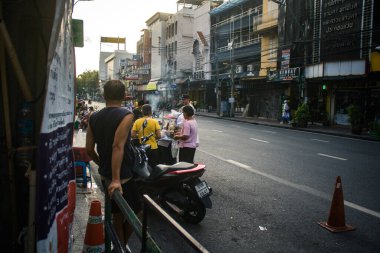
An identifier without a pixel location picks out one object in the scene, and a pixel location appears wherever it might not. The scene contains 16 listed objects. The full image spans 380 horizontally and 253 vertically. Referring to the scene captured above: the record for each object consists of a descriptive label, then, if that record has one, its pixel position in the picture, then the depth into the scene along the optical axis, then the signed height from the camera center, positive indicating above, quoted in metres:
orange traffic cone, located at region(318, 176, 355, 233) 5.13 -1.56
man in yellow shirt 6.72 -0.58
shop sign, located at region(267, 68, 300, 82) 28.41 +1.94
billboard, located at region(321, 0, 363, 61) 23.67 +4.70
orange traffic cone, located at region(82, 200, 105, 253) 3.43 -1.24
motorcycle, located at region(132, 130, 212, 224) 5.05 -1.23
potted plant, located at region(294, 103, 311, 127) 24.75 -1.12
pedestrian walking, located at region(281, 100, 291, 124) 28.28 -1.07
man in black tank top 3.33 -0.44
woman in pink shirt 6.81 -0.71
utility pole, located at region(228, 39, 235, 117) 34.72 +0.13
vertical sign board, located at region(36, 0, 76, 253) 2.17 -0.35
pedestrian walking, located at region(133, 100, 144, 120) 9.00 -0.37
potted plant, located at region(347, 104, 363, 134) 20.22 -1.07
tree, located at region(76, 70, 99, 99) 131.50 +5.06
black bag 5.11 -0.92
